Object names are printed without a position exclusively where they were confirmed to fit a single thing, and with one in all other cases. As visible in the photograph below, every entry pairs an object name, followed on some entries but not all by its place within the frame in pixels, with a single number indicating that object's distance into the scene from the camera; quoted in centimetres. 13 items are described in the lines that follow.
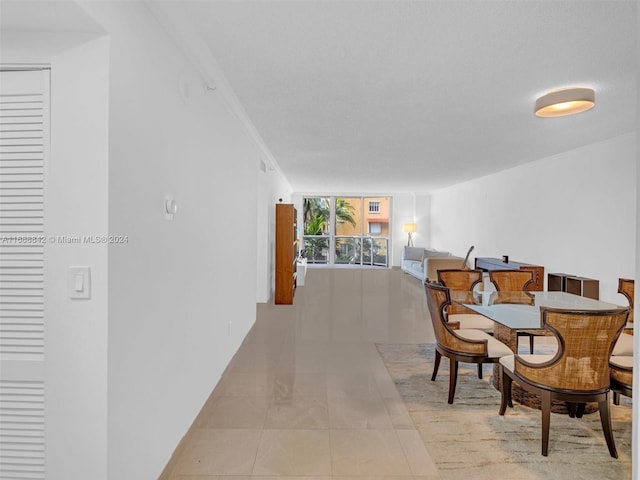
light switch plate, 148
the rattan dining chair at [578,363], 217
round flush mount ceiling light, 306
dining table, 286
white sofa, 802
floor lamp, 1166
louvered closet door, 152
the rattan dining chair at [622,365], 244
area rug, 219
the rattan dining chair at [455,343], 295
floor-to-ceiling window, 1227
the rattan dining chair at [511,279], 443
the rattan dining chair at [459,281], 411
